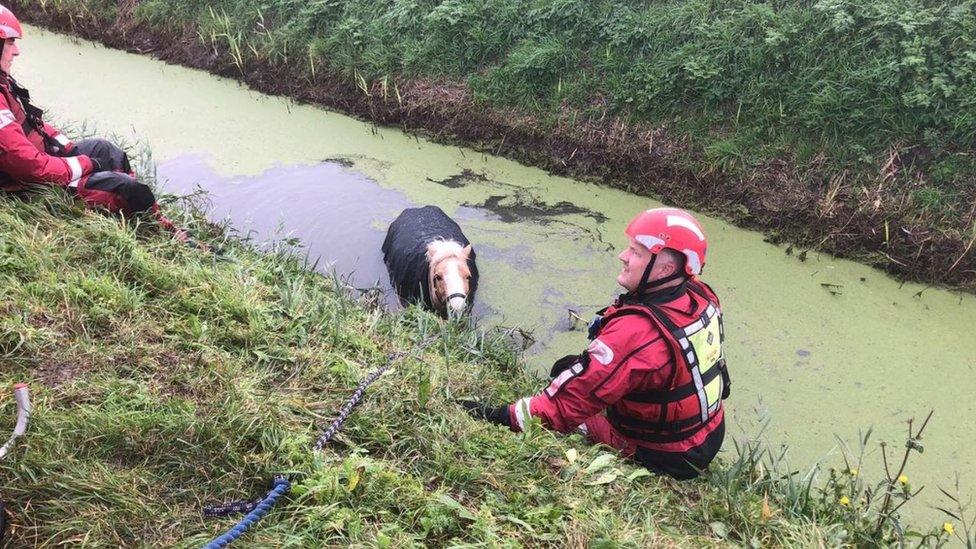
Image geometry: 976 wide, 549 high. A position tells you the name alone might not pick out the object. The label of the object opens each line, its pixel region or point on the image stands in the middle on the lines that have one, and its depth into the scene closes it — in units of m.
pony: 4.40
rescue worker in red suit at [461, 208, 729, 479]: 2.62
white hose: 1.70
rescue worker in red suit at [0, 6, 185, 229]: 3.62
